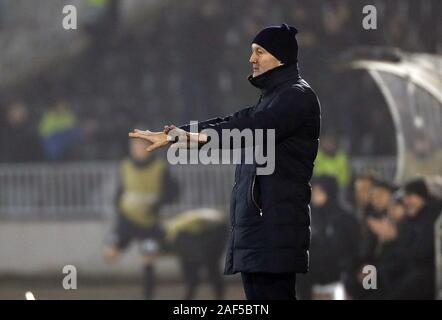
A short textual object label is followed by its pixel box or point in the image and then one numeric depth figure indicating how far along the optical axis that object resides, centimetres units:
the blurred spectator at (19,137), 1378
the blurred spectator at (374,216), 1188
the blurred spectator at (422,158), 1202
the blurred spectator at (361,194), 1224
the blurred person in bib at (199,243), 1301
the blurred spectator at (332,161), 1245
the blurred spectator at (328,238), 1112
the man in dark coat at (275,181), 546
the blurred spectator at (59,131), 1352
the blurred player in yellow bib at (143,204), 1321
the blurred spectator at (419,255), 1112
